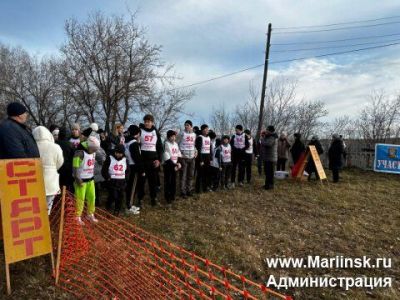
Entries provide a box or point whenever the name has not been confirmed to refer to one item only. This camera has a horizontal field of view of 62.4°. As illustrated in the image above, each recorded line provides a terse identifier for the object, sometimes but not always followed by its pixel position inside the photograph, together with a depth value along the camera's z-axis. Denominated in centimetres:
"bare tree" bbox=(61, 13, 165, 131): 1711
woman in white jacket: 532
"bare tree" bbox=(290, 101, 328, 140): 3250
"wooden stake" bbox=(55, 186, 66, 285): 413
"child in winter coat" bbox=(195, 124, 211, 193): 941
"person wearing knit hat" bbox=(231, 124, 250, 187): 1058
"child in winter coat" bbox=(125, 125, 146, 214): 744
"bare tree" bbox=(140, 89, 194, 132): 2013
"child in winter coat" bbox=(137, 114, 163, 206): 766
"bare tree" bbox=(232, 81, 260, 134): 3262
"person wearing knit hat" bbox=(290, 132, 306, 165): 1376
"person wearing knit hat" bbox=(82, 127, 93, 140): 789
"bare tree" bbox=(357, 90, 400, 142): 2081
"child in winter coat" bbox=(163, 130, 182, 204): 828
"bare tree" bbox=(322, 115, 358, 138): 2325
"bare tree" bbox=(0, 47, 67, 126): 2577
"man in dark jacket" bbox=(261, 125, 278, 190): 1050
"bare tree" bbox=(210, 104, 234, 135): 3637
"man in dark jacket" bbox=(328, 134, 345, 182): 1233
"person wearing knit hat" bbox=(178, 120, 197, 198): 884
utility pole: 1777
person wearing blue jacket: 459
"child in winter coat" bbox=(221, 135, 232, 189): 1005
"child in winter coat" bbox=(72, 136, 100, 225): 617
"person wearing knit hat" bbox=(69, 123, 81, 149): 814
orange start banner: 392
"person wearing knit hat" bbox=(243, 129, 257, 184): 1073
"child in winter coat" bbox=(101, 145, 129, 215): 688
